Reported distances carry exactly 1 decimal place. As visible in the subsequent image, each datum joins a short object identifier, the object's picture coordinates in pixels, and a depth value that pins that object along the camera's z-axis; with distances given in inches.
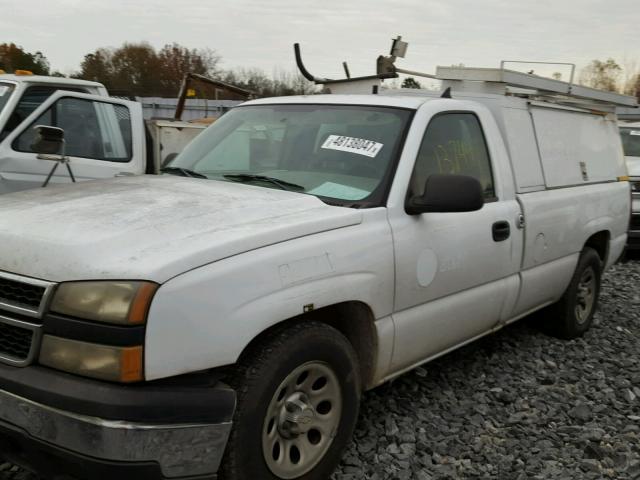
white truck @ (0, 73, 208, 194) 215.3
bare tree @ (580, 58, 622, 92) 1456.6
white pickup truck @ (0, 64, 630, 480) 86.0
